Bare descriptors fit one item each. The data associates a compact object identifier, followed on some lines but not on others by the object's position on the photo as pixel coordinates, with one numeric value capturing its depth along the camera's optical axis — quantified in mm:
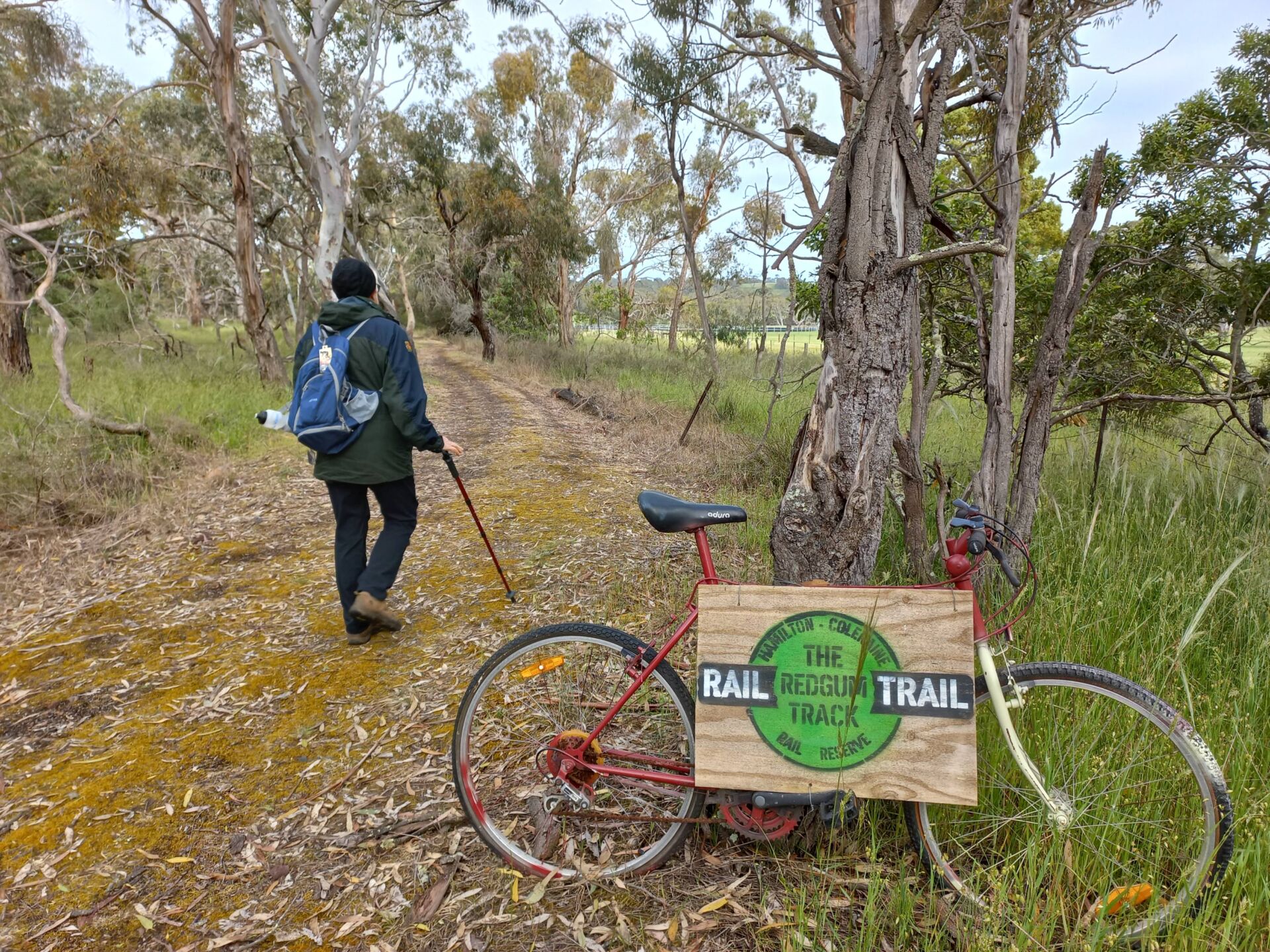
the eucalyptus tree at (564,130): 20297
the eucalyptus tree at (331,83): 10516
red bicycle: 1611
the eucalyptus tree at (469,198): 18141
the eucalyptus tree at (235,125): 10180
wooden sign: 1710
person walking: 3172
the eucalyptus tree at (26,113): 10258
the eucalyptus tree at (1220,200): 4766
